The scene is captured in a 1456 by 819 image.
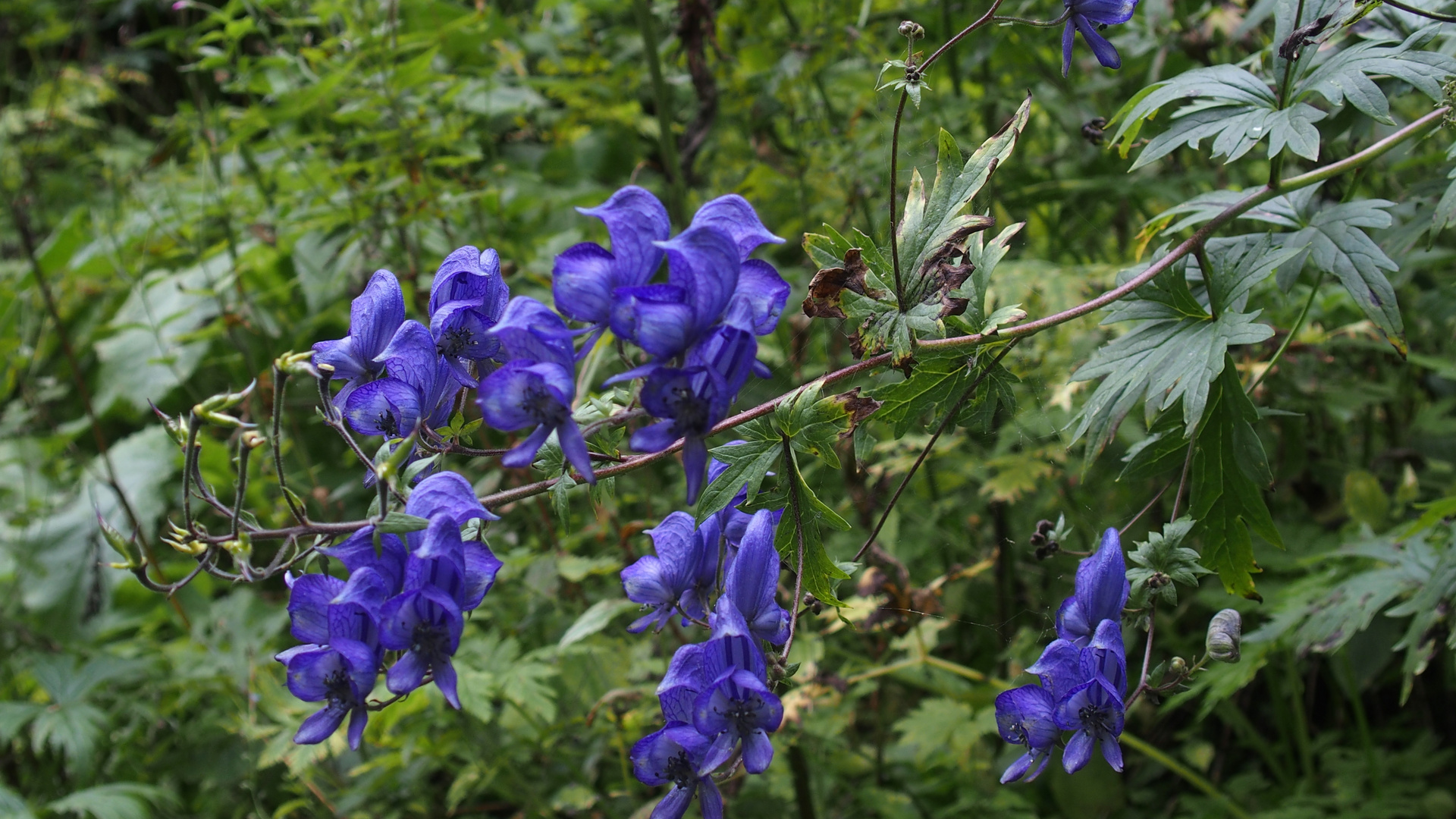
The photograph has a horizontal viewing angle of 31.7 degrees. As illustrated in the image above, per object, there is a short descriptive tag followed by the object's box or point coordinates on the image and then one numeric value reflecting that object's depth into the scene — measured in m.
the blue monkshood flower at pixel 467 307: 0.63
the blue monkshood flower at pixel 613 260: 0.59
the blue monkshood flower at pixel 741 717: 0.60
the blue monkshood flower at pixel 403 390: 0.62
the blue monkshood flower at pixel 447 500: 0.60
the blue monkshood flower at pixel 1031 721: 0.63
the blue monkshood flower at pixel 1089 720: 0.62
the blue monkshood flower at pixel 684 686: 0.61
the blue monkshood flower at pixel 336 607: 0.60
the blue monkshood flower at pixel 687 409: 0.58
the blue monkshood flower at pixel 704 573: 0.65
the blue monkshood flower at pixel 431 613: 0.59
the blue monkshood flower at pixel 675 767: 0.61
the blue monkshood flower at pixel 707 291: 0.58
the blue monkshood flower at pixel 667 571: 0.64
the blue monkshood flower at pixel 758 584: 0.62
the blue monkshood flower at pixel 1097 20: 0.66
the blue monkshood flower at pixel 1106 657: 0.63
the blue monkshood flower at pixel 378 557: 0.60
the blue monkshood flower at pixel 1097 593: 0.64
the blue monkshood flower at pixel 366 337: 0.63
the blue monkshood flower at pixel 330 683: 0.60
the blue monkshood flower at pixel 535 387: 0.58
